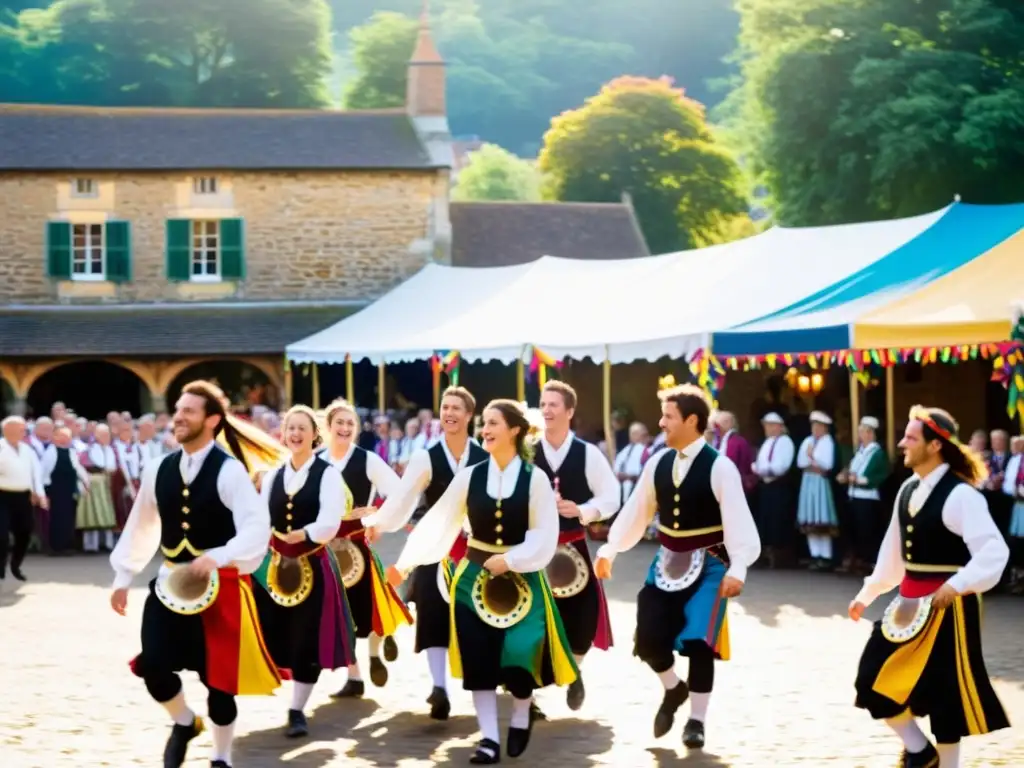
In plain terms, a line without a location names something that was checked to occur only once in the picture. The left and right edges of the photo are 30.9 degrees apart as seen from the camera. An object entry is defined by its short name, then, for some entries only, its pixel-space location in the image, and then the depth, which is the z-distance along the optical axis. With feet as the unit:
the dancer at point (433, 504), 28.66
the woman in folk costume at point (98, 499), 65.26
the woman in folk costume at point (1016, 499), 46.06
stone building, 106.11
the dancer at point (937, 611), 21.98
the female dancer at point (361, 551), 30.71
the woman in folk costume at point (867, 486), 50.65
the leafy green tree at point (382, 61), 194.18
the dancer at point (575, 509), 29.53
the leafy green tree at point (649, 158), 165.48
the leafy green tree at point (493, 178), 267.80
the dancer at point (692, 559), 25.72
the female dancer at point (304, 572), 28.09
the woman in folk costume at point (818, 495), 52.80
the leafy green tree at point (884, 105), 102.47
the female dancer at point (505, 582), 25.13
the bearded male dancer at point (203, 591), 23.13
